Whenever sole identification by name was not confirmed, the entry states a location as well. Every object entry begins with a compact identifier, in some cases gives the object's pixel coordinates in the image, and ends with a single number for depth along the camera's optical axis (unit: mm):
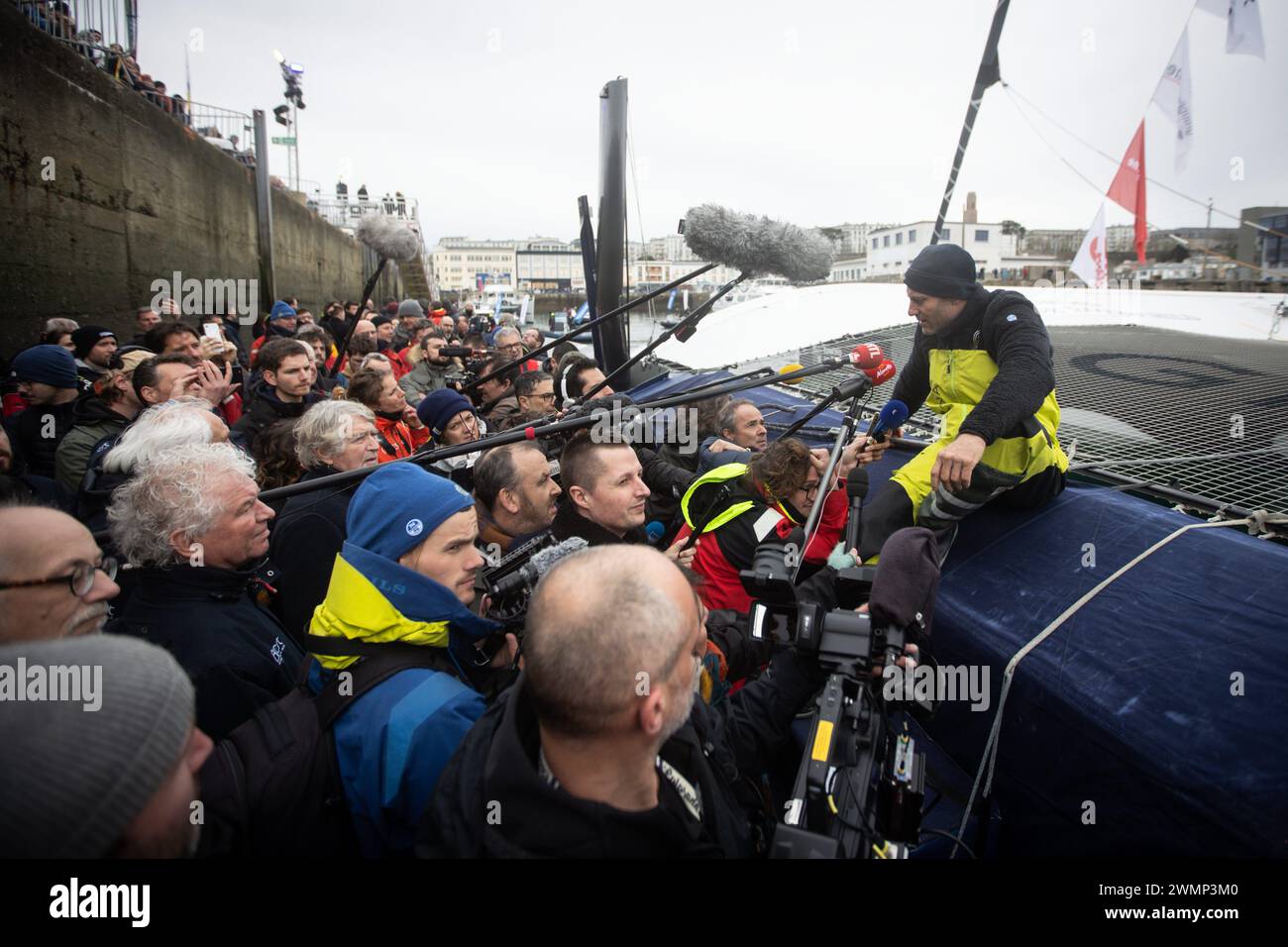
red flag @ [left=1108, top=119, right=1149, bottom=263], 9781
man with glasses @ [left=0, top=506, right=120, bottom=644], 1539
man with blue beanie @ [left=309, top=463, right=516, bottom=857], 1558
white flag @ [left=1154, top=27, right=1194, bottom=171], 8672
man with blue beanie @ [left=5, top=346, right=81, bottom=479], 3881
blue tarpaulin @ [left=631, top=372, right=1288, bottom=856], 1763
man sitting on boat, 2383
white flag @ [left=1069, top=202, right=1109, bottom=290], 12370
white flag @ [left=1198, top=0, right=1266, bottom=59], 6527
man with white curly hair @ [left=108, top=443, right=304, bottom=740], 1907
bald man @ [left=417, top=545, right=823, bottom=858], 1236
